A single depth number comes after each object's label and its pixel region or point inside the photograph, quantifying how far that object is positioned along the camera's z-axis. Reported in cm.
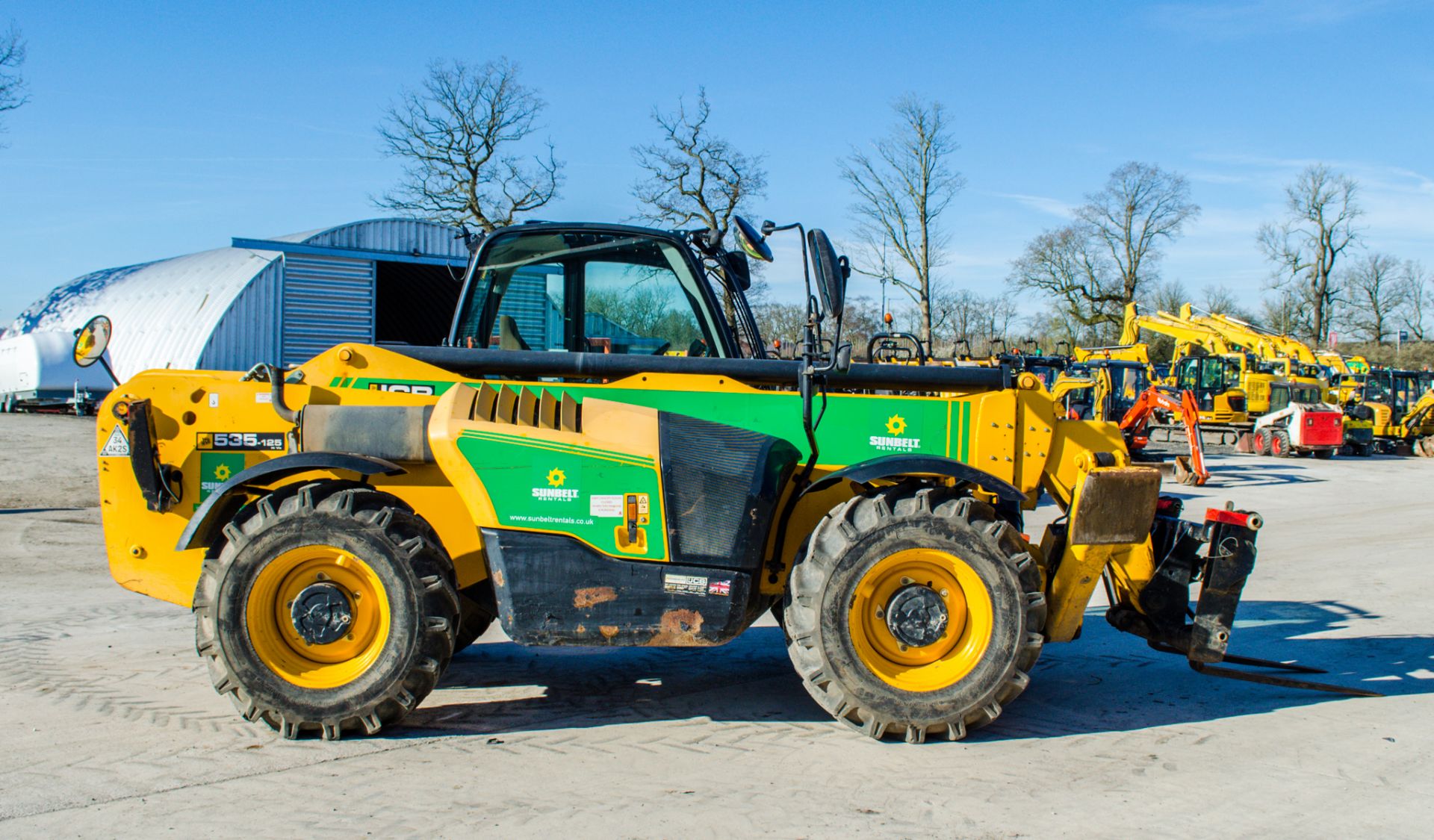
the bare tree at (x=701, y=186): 2575
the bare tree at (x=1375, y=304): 6262
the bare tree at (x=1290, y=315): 5950
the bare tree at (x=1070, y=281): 5012
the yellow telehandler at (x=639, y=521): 453
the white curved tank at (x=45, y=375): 2522
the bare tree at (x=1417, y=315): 6238
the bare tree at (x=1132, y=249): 5031
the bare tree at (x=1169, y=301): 5788
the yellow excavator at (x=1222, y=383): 2898
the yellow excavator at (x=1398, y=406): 2908
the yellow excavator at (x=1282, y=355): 2897
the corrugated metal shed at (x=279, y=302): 2244
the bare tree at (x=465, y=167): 2622
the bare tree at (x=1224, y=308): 6159
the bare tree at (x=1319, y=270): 5750
